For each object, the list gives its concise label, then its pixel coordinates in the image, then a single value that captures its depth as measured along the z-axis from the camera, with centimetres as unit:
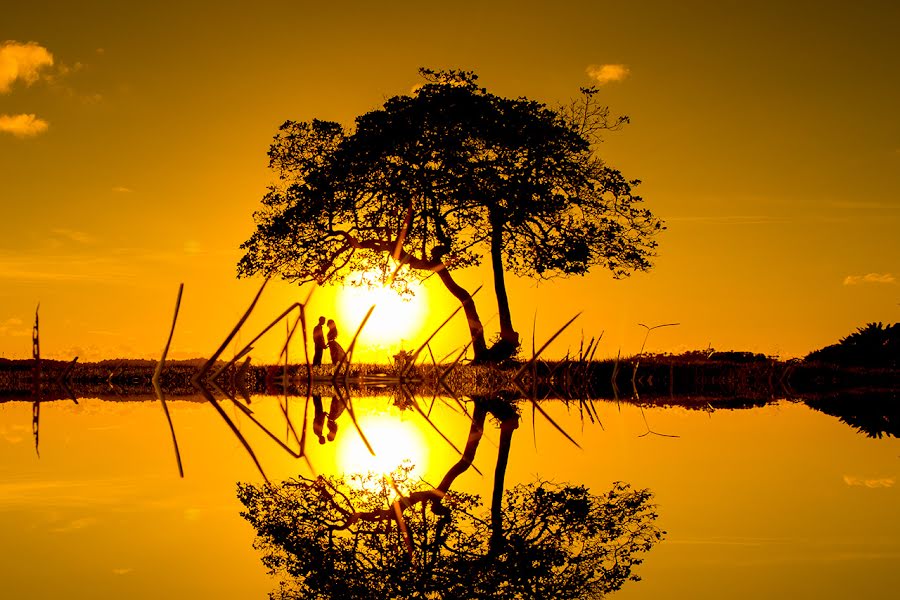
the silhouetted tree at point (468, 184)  3014
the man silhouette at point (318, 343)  2848
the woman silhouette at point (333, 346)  2695
